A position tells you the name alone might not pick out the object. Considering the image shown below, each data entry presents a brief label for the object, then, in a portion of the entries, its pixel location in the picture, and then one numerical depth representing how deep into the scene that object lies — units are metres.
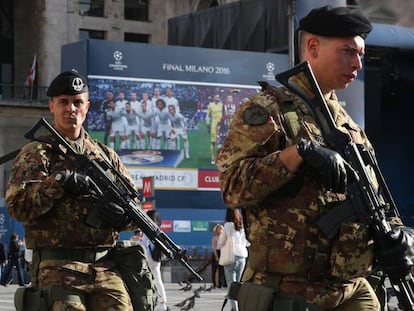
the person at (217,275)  25.64
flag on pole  46.39
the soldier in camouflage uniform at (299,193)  4.91
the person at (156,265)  16.50
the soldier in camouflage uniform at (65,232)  7.18
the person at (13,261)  30.41
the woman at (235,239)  17.91
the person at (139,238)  17.20
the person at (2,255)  32.45
